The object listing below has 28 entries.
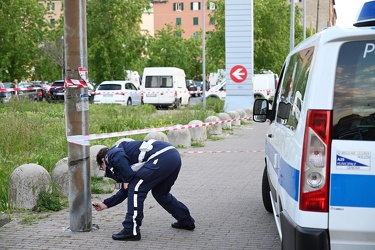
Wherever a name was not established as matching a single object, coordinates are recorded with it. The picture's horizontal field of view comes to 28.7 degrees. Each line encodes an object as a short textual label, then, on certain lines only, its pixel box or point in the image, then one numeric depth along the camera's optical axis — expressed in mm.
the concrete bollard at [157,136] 15280
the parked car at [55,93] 47312
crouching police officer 7536
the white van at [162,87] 41812
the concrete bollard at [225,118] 24166
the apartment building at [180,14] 121250
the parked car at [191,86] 63969
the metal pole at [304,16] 42156
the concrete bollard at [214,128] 21969
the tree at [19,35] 47125
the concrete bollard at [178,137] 17844
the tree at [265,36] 52844
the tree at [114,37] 52656
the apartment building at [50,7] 50162
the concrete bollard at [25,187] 9383
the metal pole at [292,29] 36231
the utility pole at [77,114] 8070
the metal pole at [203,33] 37066
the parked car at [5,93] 25781
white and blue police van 4699
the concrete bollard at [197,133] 19375
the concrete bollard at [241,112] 27953
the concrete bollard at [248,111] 30222
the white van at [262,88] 45562
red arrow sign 31656
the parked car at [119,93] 39828
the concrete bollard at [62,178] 10141
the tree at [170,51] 78312
